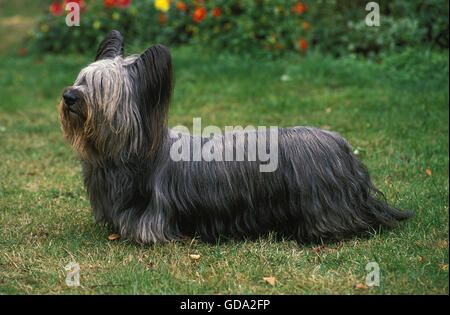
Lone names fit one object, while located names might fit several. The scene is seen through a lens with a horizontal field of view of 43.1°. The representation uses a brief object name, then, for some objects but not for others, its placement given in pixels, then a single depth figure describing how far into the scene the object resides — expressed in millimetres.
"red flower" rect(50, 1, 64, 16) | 11739
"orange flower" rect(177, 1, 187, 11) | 11039
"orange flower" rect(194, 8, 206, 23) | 10531
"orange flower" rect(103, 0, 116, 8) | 11254
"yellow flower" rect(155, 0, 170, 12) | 11195
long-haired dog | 4133
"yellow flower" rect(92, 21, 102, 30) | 11305
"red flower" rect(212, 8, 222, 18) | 10570
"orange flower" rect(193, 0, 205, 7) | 11078
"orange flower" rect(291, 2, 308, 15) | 10164
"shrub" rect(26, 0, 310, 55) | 10234
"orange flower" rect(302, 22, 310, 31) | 10094
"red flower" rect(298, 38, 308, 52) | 10039
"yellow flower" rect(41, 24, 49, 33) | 12195
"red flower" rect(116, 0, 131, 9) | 11305
